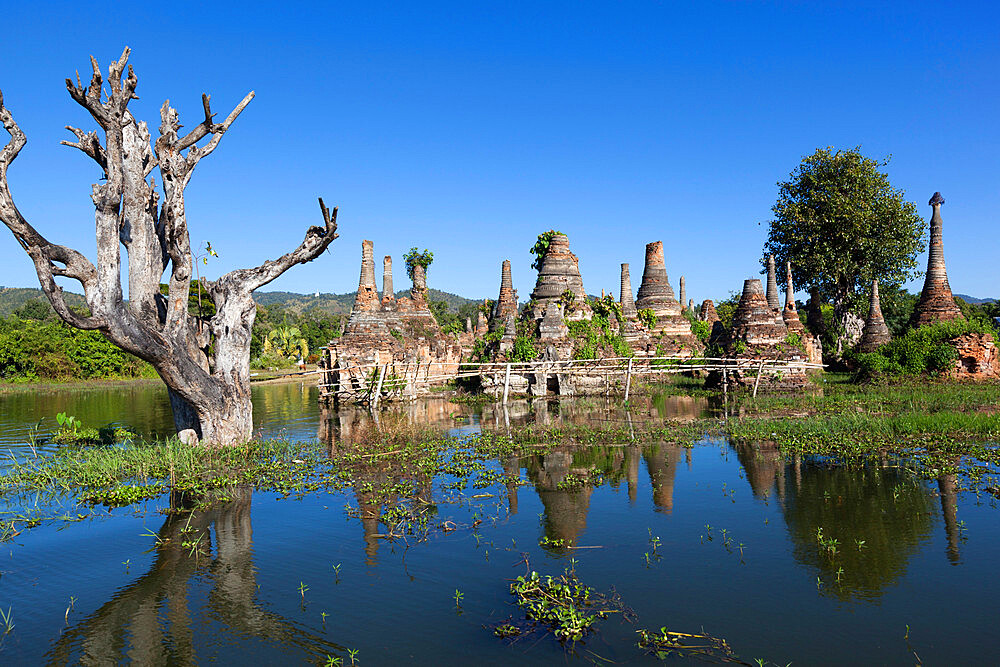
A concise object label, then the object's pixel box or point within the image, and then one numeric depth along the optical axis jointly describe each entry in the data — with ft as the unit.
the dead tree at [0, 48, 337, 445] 32.30
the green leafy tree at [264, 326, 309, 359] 161.58
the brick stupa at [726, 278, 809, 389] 70.74
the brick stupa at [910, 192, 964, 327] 76.33
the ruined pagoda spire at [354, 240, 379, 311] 77.77
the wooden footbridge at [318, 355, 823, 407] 71.10
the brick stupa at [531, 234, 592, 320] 82.02
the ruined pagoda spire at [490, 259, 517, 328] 90.39
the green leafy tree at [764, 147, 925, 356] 106.42
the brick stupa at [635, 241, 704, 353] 94.27
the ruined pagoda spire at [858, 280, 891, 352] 78.23
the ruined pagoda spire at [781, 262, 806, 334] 91.07
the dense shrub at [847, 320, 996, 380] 67.62
